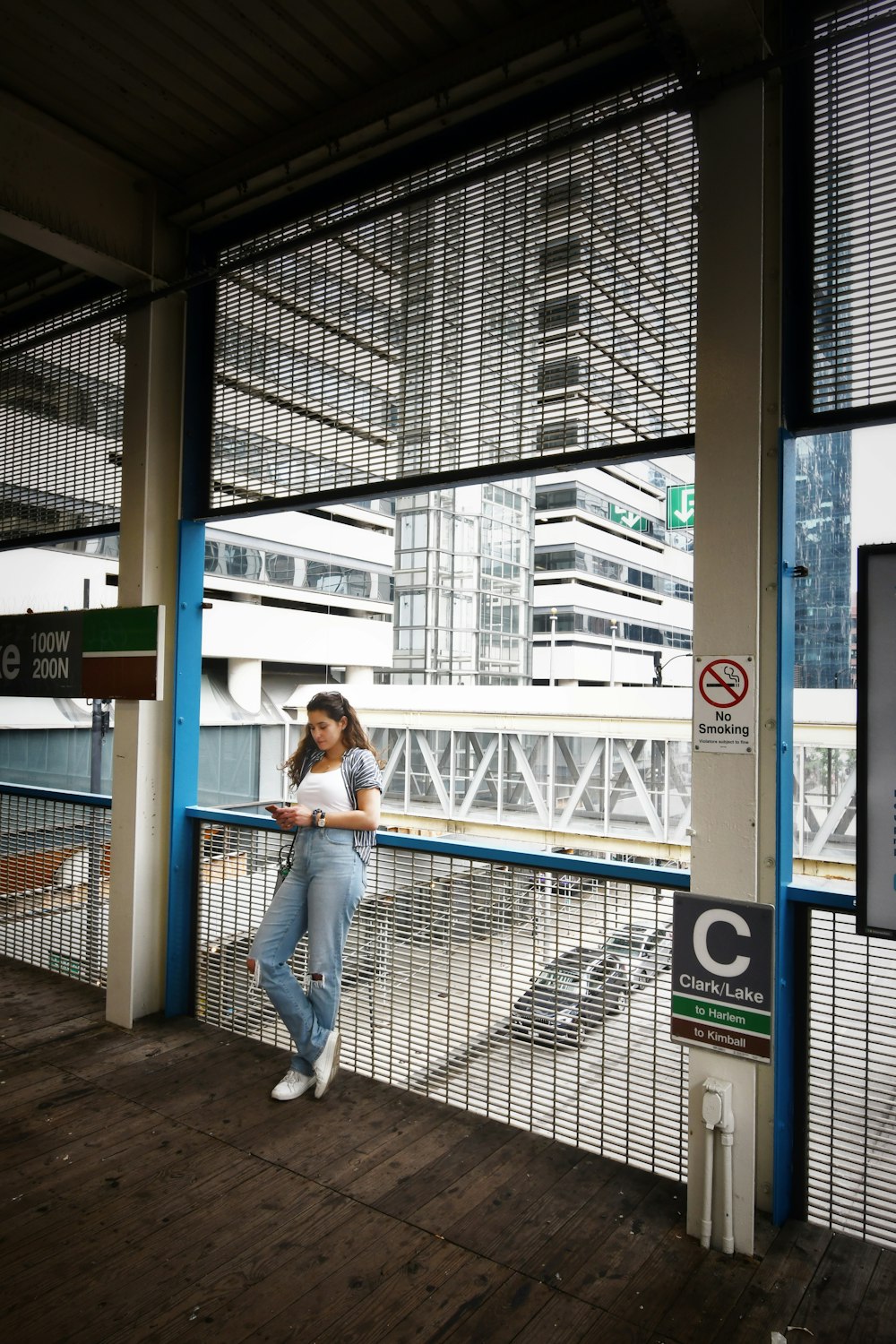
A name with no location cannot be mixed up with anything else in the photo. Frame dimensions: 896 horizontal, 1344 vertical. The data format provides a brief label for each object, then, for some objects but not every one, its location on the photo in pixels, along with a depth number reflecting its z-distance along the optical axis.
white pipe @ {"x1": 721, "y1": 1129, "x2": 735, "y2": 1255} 2.42
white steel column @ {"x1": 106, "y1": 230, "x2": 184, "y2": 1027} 4.09
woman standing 3.25
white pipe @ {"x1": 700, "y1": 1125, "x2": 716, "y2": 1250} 2.45
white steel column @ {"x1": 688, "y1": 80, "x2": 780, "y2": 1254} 2.54
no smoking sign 2.54
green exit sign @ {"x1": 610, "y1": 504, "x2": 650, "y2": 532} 6.68
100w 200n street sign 4.07
